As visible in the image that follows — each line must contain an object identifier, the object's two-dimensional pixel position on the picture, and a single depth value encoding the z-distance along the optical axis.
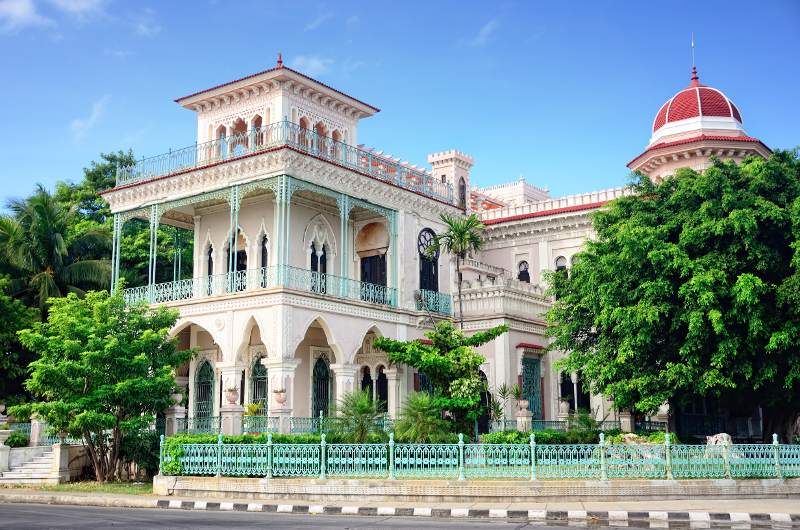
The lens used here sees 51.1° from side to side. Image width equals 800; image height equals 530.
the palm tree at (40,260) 28.83
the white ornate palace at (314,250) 22.06
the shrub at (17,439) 21.85
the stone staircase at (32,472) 19.78
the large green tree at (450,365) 20.08
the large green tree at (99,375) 18.48
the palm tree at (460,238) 23.30
